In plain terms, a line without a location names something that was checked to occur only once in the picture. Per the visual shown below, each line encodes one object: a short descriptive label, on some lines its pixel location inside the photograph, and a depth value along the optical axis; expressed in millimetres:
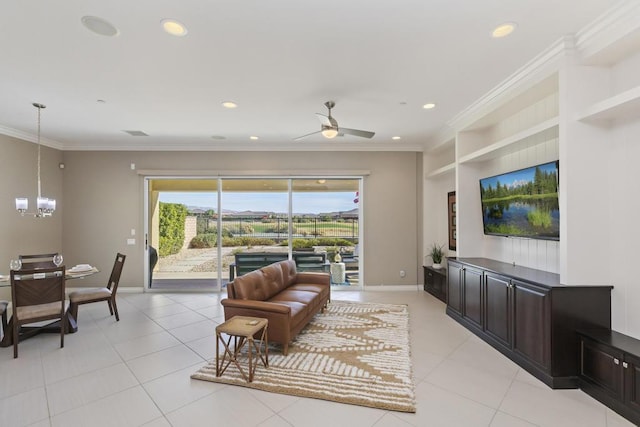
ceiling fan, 3541
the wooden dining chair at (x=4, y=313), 3621
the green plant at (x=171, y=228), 6422
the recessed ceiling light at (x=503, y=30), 2383
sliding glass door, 6395
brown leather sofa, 3291
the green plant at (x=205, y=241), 6402
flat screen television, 3174
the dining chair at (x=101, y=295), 4234
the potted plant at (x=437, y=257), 5895
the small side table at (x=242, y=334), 2771
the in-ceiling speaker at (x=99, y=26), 2287
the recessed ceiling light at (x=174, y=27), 2320
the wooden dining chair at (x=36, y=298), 3311
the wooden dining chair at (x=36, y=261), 4543
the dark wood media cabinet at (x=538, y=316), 2666
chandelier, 3951
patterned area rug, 2568
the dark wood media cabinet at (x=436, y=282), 5371
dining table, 3562
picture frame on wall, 5723
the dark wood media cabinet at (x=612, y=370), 2186
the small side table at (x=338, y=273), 6422
